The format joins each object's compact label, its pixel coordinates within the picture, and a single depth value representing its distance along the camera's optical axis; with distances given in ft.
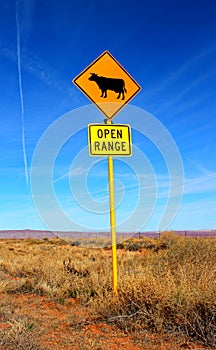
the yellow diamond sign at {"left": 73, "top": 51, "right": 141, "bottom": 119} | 21.33
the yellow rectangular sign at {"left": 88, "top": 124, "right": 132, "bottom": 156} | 20.07
